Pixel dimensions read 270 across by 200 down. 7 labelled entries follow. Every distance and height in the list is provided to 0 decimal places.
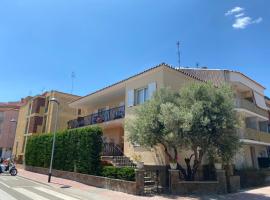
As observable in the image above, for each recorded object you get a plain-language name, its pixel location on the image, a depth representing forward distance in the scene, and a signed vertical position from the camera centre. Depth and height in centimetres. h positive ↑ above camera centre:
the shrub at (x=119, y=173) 1126 -116
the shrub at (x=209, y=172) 1329 -116
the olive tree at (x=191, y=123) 1071 +167
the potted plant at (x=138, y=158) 1097 -33
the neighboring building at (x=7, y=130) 4065 +405
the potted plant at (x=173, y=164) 1138 -60
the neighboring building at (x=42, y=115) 2841 +511
